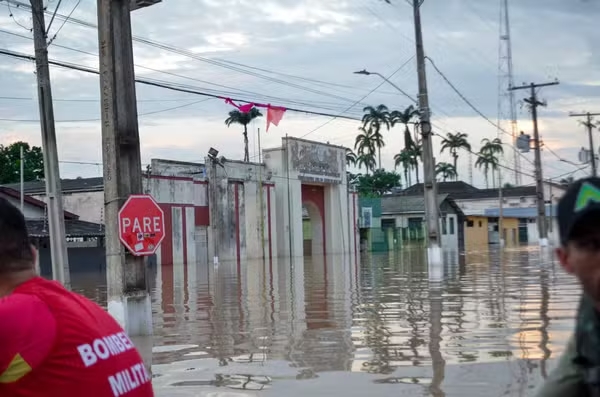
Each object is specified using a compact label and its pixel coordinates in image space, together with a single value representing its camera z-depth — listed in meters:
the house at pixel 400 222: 64.62
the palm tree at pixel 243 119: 68.06
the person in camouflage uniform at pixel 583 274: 1.69
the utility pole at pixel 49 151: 16.34
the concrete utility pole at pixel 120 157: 10.38
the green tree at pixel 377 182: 99.93
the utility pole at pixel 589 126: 55.95
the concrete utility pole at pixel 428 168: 26.91
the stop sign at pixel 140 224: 10.16
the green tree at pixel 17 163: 65.66
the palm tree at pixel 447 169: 113.31
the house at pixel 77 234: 37.11
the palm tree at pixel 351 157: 93.06
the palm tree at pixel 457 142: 89.25
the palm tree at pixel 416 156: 87.81
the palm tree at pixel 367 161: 90.69
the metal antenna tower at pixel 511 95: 38.69
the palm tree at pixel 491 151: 93.69
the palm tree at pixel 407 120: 64.81
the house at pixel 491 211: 82.88
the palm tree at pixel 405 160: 99.50
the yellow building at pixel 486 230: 80.12
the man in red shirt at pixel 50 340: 2.20
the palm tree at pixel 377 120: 80.81
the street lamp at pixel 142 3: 11.62
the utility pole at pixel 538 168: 49.03
